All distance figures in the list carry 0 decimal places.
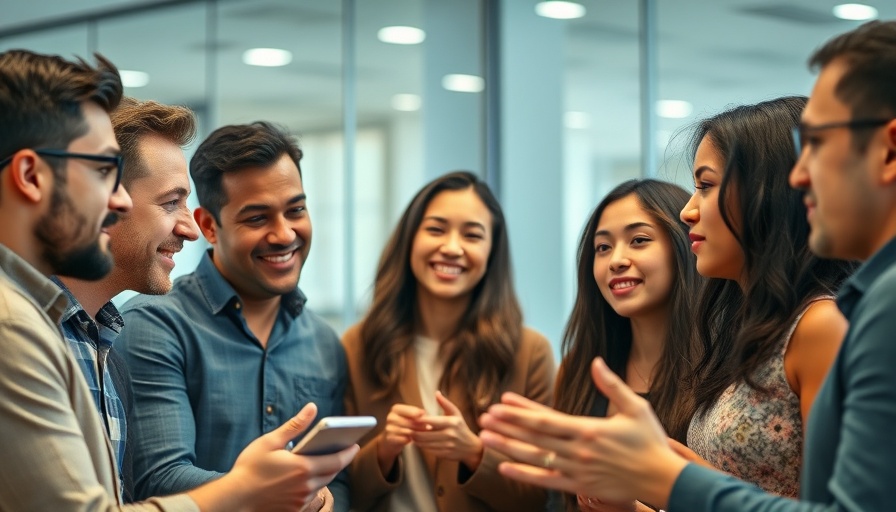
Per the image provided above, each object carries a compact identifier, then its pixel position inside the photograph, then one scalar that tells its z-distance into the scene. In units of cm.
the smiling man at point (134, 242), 235
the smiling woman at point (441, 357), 313
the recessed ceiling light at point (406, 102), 630
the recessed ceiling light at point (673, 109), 520
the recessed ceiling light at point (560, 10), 569
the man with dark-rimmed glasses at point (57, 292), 167
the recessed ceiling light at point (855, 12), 453
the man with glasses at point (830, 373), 150
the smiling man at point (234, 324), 280
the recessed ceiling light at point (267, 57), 653
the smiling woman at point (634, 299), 289
